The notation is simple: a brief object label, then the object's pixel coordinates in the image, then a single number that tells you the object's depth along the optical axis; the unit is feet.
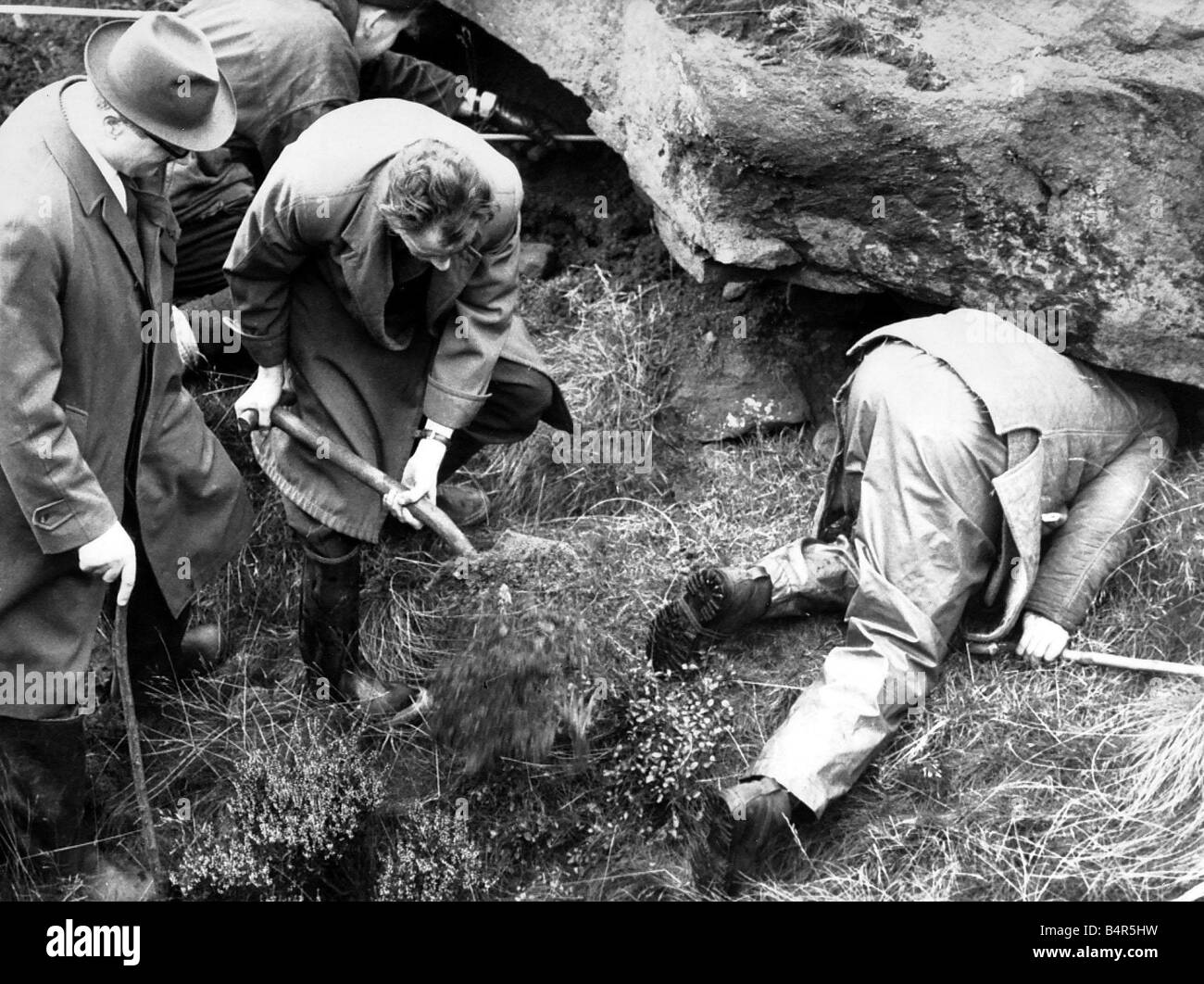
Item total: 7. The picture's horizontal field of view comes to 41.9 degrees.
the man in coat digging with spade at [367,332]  13.73
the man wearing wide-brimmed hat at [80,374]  12.19
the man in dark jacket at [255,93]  16.55
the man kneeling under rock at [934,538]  13.98
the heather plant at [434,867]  13.48
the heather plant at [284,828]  13.62
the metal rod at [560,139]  19.43
